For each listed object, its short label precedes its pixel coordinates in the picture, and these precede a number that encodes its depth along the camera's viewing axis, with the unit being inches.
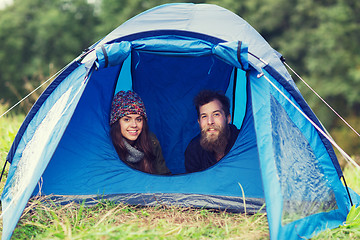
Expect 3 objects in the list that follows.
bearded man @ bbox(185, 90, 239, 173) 135.3
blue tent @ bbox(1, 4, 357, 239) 99.4
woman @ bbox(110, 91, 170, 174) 135.6
